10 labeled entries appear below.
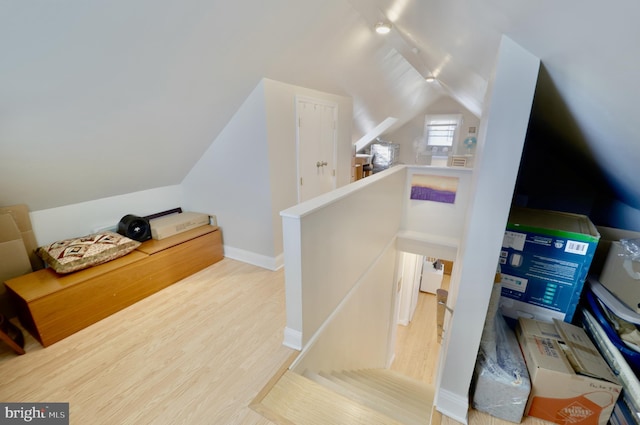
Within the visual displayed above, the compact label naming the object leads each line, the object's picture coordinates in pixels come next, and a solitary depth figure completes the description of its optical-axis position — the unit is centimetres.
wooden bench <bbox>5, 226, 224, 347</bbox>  181
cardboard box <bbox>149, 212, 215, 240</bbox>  272
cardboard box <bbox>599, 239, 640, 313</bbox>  130
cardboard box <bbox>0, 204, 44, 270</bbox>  209
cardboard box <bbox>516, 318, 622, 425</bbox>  124
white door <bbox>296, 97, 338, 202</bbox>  308
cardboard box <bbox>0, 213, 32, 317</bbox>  201
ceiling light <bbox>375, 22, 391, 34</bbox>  252
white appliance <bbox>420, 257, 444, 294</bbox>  564
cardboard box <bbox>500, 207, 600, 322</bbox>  148
